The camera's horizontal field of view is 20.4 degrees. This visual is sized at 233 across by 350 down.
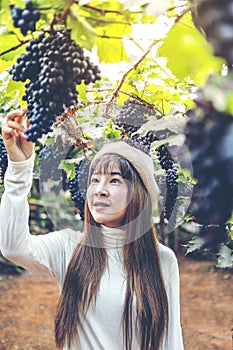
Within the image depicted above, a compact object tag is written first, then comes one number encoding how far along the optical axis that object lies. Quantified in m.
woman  1.40
